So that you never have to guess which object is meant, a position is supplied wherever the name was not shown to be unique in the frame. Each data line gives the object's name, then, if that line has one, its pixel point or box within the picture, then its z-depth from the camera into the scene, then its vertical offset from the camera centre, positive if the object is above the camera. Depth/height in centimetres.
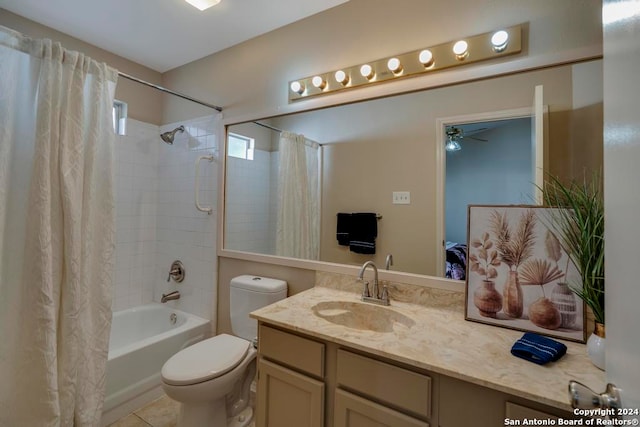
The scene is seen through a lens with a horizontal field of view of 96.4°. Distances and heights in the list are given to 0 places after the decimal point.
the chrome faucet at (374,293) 142 -39
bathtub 177 -98
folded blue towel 90 -42
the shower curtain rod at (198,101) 199 +85
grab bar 223 +19
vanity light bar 126 +79
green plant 93 -3
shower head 251 +69
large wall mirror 118 +29
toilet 141 -79
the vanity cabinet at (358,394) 84 -60
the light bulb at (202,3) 165 +123
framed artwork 108 -22
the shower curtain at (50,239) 138 -14
